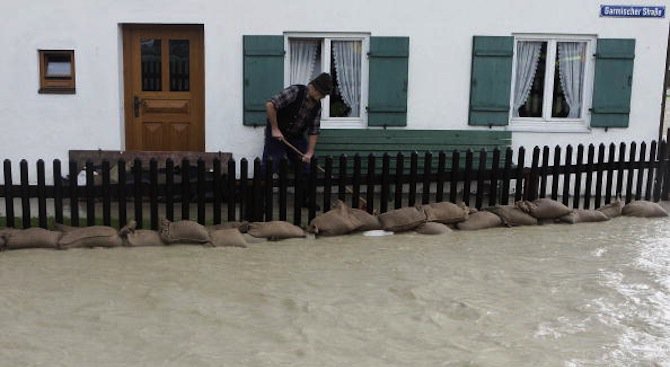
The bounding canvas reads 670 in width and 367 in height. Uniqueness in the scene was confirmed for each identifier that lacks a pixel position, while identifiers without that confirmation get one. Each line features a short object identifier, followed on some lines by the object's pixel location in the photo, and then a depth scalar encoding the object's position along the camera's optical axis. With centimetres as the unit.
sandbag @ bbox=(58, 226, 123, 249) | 668
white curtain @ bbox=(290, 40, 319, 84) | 966
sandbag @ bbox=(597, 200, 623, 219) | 838
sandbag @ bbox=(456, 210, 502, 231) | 770
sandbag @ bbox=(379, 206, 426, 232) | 746
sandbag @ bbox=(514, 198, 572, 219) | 796
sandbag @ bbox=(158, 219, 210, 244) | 684
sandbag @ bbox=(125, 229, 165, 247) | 679
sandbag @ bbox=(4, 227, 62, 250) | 661
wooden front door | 955
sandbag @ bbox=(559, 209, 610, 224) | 807
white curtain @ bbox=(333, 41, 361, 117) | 961
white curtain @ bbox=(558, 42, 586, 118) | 980
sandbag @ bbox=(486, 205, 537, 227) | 787
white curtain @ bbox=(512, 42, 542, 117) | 979
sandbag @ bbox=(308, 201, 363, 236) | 734
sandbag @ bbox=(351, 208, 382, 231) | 745
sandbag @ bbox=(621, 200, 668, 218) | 837
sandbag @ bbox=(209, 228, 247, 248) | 684
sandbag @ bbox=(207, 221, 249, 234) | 718
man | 828
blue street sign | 942
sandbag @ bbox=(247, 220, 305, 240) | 712
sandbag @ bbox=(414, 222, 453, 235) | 745
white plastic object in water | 743
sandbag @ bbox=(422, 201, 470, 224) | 756
